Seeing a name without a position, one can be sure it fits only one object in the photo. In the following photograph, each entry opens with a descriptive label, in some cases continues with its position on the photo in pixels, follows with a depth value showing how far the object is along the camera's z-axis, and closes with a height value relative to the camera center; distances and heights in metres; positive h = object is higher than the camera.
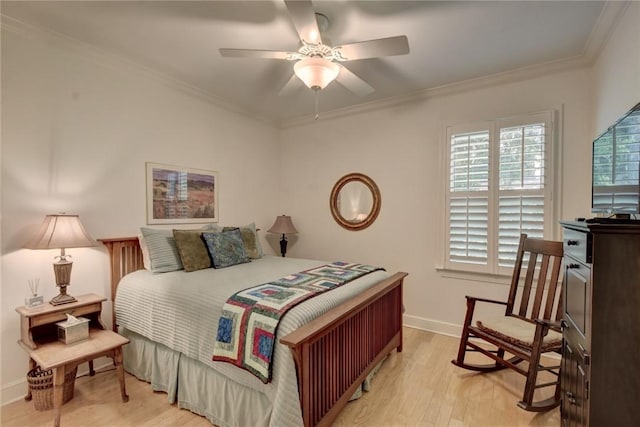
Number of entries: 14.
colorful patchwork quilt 1.62 -0.65
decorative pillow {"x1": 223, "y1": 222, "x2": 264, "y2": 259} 3.31 -0.38
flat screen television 1.27 +0.19
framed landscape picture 3.02 +0.14
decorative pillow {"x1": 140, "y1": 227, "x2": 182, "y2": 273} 2.60 -0.38
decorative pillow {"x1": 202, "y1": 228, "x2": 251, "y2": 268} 2.83 -0.39
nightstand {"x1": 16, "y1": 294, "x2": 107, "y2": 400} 2.03 -0.78
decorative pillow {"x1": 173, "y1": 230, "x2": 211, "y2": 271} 2.68 -0.38
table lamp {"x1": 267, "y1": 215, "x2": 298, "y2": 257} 4.16 -0.27
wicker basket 2.04 -1.21
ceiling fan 1.86 +1.03
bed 1.58 -0.90
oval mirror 3.75 +0.09
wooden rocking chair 1.97 -0.87
